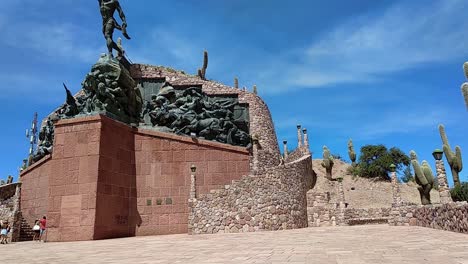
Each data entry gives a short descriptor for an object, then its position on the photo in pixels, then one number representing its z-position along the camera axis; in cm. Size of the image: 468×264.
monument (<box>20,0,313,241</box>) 1299
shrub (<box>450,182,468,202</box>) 1691
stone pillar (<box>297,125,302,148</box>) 3612
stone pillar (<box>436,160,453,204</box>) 1239
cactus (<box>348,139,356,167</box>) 4187
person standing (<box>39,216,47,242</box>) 1424
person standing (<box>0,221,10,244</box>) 1357
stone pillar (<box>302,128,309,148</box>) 3453
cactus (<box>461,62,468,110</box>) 1320
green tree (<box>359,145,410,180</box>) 3981
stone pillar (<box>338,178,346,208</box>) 2188
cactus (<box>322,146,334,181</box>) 3494
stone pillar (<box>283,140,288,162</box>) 3778
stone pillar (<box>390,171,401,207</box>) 1553
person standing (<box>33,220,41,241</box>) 1512
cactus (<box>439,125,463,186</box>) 2078
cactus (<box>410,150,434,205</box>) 1884
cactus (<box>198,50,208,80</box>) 3833
